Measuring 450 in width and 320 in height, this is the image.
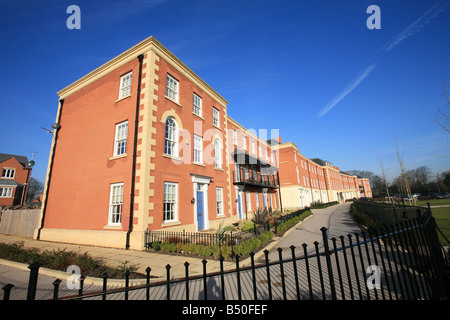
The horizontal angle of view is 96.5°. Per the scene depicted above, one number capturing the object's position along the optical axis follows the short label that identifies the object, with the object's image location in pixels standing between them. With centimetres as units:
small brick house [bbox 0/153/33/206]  3628
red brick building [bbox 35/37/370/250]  1088
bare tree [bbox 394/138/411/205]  1856
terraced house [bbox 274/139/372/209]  3731
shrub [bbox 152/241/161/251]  921
